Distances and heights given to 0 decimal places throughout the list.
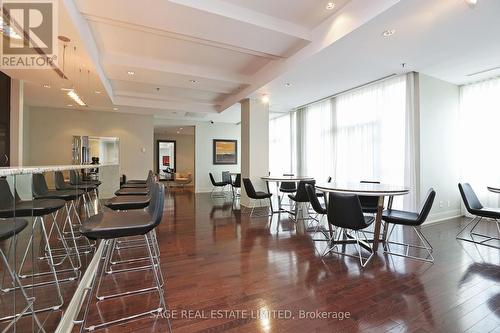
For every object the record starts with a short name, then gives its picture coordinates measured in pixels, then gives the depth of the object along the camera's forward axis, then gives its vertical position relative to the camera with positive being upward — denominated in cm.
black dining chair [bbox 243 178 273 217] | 501 -54
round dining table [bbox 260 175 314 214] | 502 -26
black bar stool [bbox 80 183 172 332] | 153 -39
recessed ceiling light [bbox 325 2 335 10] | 297 +202
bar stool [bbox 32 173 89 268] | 202 -30
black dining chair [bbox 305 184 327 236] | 326 -45
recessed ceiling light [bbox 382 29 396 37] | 301 +172
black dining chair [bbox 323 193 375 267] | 262 -53
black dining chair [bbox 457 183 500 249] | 318 -60
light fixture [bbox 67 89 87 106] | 438 +140
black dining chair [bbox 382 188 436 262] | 276 -63
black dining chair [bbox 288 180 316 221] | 435 -49
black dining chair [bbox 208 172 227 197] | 798 -94
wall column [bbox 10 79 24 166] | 484 +99
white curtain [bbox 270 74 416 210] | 458 +73
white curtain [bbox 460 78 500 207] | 453 +60
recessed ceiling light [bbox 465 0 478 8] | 239 +165
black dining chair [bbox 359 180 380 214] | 340 -56
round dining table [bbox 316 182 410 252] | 277 -29
